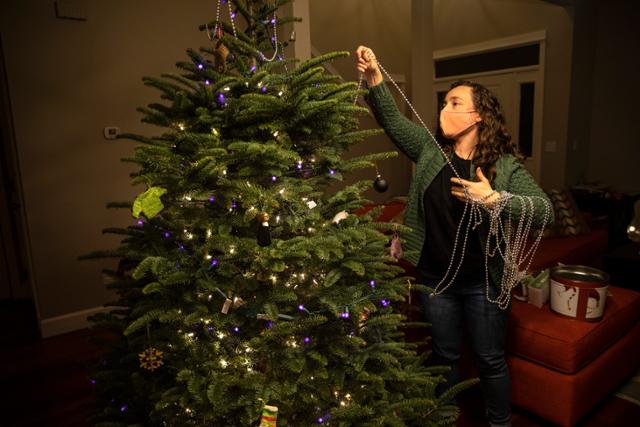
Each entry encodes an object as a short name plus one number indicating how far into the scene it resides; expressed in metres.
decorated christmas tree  1.11
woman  1.53
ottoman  1.94
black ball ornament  1.40
